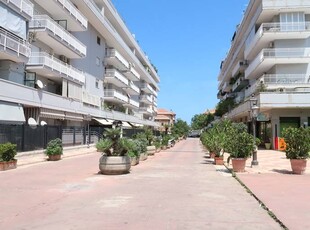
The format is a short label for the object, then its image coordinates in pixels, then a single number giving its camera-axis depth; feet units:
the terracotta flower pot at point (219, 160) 52.28
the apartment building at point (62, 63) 60.37
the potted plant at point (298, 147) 39.21
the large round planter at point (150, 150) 71.17
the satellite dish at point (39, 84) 68.71
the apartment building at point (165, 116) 378.35
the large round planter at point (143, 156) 58.84
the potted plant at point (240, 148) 41.30
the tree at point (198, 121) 400.77
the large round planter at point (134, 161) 49.07
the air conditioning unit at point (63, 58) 86.94
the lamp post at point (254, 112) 48.51
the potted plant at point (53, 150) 56.61
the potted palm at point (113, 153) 37.31
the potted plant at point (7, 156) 42.44
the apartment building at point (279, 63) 82.45
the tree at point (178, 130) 211.54
